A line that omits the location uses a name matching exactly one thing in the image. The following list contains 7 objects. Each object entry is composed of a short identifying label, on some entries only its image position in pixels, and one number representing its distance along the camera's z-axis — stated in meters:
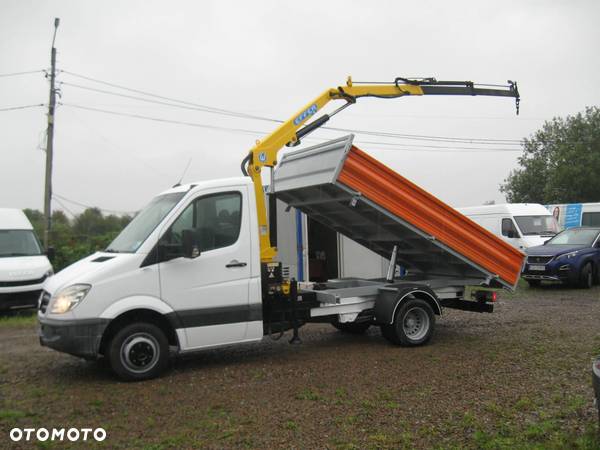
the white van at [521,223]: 18.23
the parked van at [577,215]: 23.66
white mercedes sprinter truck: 6.66
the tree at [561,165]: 40.84
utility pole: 19.41
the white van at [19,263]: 12.63
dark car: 15.41
